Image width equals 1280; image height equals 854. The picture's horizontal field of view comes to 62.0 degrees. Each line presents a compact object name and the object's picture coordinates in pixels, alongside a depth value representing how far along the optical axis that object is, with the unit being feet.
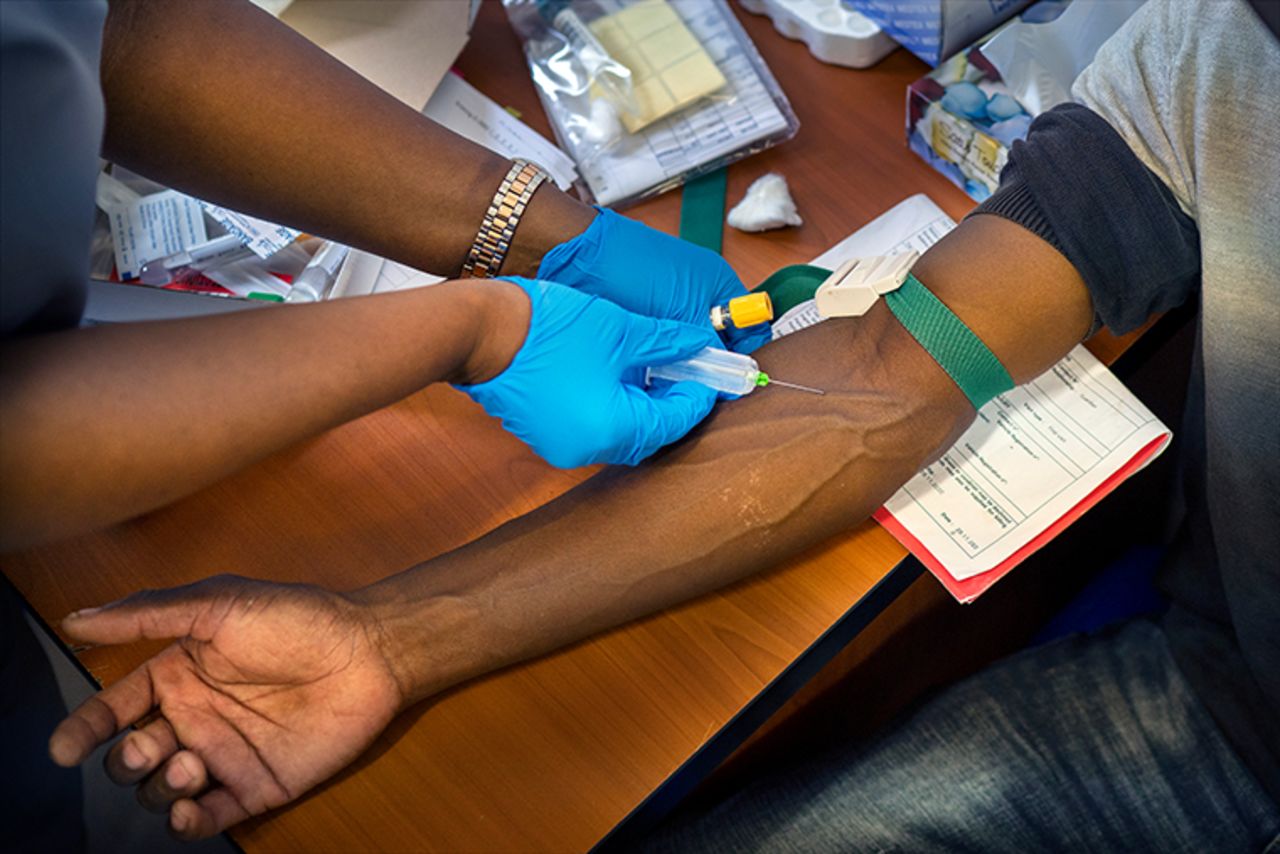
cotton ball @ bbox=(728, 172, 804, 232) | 4.12
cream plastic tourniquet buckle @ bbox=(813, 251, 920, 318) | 3.33
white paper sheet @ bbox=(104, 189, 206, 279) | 4.09
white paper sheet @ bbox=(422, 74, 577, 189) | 4.37
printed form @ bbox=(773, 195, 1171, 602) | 3.48
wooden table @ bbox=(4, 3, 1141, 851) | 3.30
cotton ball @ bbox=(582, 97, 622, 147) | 4.32
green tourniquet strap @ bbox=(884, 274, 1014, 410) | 3.36
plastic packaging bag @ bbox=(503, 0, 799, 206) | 4.30
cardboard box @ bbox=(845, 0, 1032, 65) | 4.14
